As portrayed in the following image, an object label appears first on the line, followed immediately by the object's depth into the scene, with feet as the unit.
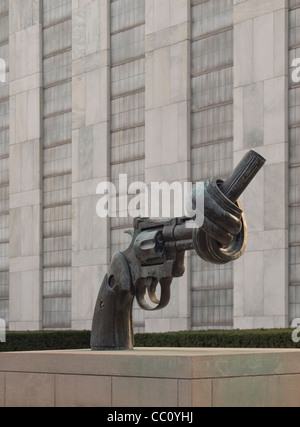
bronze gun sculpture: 36.60
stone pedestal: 33.63
